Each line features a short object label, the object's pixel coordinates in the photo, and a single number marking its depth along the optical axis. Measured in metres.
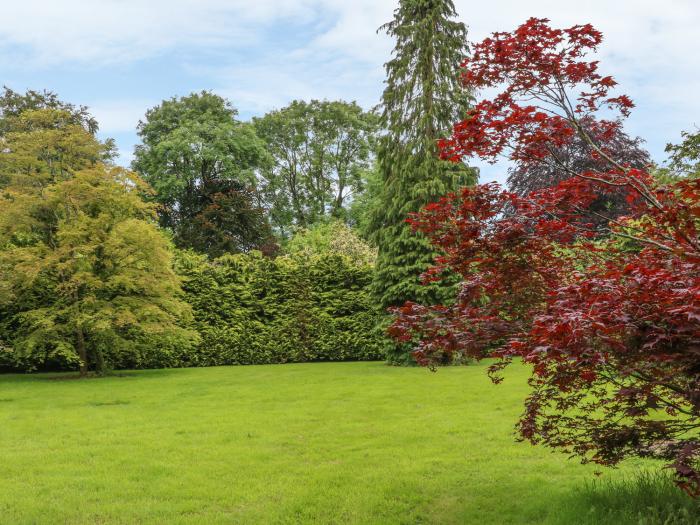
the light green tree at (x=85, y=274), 14.95
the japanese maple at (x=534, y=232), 4.33
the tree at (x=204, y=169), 30.03
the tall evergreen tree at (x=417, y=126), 16.33
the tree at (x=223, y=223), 29.41
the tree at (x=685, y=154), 21.59
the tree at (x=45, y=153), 16.03
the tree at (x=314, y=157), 37.84
